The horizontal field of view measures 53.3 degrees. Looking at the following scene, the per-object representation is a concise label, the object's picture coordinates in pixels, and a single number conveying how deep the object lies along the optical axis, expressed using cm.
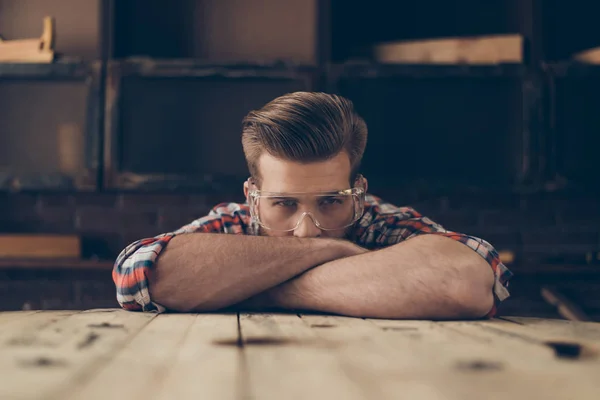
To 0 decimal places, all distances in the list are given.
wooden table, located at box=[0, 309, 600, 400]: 58
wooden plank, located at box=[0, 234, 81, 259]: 264
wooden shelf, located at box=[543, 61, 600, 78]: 266
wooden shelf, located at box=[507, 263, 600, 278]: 264
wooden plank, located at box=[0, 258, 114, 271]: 258
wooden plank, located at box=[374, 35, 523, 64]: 269
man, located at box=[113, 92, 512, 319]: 129
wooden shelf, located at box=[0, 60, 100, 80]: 261
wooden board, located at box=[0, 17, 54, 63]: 263
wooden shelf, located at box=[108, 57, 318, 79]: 260
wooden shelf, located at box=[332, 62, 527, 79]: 264
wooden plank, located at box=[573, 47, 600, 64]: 271
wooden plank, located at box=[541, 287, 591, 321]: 263
